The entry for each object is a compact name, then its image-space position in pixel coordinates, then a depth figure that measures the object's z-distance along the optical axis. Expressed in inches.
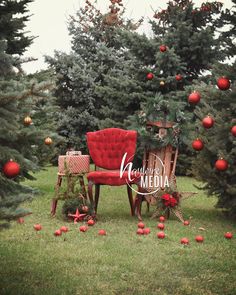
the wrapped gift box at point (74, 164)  300.4
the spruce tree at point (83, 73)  684.7
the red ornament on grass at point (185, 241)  227.1
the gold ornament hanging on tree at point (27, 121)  184.0
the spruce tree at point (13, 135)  128.3
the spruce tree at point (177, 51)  530.6
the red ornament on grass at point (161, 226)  258.5
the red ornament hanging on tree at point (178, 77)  527.5
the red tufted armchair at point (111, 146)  321.4
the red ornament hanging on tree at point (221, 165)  230.7
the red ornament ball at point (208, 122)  227.8
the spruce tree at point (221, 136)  251.3
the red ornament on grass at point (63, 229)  242.3
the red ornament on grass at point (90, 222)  264.7
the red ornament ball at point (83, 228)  246.3
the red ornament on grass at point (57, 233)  234.0
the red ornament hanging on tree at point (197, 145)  257.0
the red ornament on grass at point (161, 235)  235.8
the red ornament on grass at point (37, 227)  243.9
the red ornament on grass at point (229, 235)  243.8
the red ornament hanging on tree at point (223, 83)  221.0
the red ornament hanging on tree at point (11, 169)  134.2
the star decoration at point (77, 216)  279.4
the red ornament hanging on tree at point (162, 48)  504.4
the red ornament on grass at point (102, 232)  241.0
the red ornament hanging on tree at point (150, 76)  525.9
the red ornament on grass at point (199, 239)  233.1
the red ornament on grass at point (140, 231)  245.6
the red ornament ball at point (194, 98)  237.7
